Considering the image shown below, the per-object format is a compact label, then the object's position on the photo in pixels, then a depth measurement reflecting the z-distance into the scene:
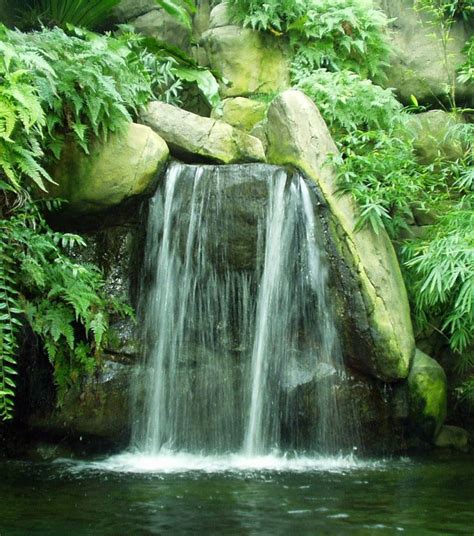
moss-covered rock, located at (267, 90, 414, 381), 5.91
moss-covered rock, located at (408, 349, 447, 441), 6.03
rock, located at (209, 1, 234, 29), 9.07
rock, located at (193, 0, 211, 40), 9.94
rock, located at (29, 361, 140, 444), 5.90
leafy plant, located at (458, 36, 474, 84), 7.61
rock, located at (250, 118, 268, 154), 7.15
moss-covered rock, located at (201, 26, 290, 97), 8.81
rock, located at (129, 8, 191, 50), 9.39
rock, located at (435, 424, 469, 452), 6.33
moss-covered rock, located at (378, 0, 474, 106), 8.85
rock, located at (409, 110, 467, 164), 7.83
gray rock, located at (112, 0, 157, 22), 9.35
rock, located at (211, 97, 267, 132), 8.13
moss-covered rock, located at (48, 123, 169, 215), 5.97
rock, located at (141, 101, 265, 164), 6.75
